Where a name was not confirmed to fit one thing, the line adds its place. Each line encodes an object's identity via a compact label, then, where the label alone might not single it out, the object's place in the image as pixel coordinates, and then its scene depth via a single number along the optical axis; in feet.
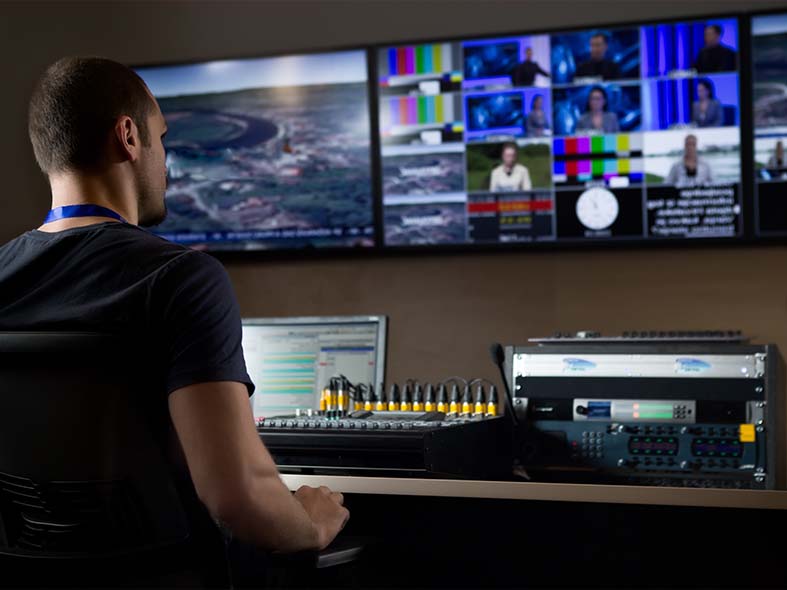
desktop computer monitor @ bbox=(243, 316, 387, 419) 8.52
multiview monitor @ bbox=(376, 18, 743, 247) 9.77
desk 6.62
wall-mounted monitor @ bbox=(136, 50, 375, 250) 10.86
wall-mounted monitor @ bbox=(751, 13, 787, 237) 9.59
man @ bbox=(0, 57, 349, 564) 3.93
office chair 3.97
